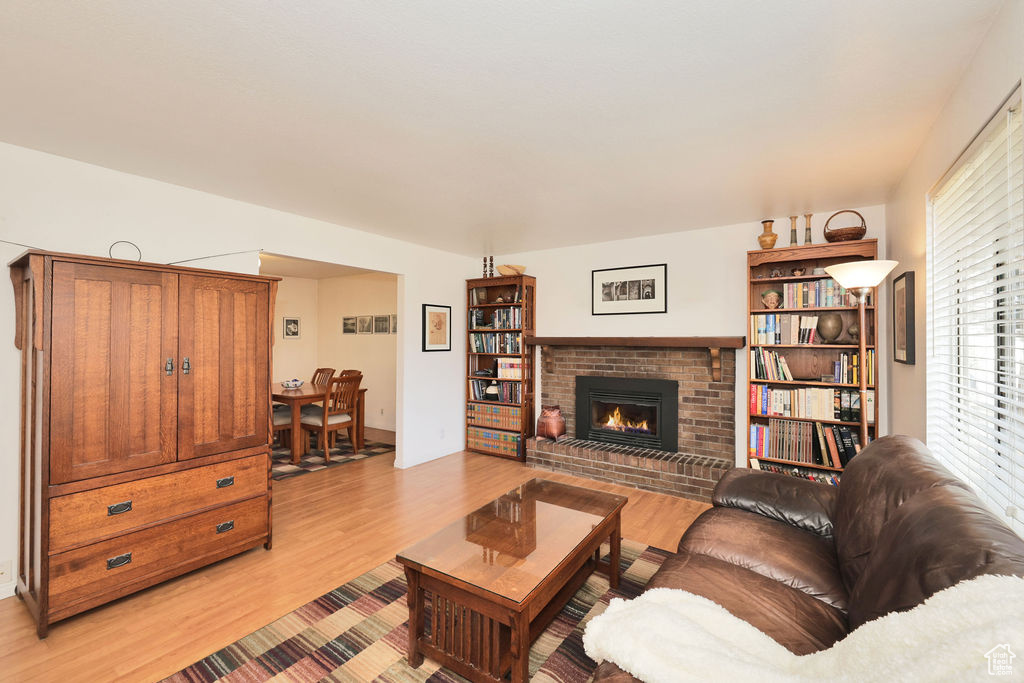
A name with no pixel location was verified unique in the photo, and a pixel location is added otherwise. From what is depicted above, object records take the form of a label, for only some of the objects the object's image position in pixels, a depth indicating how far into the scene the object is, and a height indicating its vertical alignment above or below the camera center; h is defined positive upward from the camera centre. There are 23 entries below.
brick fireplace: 3.92 -0.79
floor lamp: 2.47 +0.41
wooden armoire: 2.04 -0.42
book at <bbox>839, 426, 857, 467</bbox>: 3.39 -0.77
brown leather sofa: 1.03 -0.74
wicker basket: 3.31 +0.85
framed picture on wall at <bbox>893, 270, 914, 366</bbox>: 2.53 +0.16
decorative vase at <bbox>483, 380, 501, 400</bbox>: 5.29 -0.56
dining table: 4.89 -0.62
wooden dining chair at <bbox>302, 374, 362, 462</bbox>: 4.98 -0.80
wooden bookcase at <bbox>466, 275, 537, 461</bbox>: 5.04 -0.20
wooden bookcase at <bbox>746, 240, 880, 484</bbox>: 3.42 -0.16
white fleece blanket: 0.73 -0.70
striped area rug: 1.79 -1.31
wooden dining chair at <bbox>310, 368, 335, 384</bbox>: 6.43 -0.44
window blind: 1.38 +0.13
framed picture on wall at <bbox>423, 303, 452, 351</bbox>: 4.90 +0.19
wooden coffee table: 1.61 -0.89
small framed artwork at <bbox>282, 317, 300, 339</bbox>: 7.11 +0.26
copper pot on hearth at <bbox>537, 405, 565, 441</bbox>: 4.77 -0.84
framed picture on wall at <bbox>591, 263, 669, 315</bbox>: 4.38 +0.56
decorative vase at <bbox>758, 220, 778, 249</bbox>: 3.61 +0.88
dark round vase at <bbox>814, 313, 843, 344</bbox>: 3.48 +0.15
